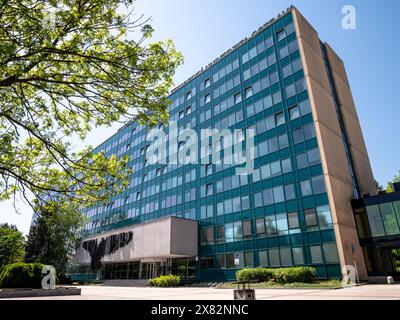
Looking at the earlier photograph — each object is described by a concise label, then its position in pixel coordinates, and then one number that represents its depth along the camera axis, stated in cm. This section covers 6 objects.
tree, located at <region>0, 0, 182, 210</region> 671
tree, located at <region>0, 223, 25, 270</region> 6192
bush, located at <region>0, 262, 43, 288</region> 1997
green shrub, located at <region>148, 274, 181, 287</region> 3056
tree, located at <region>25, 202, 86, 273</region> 4857
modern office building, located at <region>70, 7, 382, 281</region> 2702
